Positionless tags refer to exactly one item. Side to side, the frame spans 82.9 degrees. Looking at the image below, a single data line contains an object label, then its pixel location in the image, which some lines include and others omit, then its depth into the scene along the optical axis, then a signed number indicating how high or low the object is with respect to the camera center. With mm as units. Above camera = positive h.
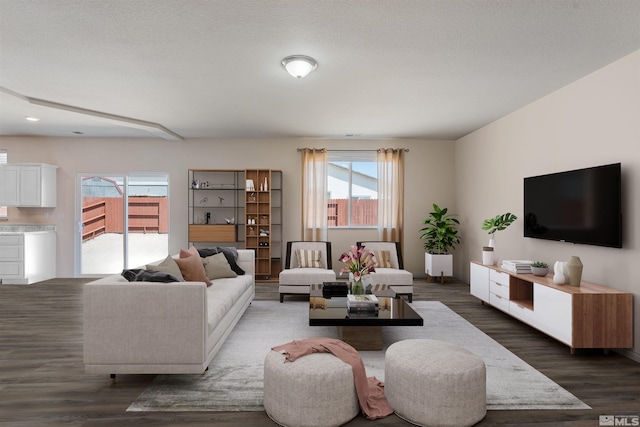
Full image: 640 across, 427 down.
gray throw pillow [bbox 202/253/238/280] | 4598 -663
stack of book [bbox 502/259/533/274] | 4156 -583
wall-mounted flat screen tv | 3320 +108
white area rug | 2441 -1256
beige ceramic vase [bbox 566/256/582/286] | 3445 -521
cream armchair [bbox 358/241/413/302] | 5242 -825
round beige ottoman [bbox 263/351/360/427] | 2135 -1068
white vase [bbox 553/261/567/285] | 3537 -574
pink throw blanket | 2289 -965
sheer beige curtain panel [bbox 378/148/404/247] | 7113 +413
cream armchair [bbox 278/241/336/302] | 5297 -822
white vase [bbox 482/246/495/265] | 4977 -550
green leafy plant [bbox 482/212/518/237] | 4949 -82
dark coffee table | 3201 -919
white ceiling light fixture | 3319 +1414
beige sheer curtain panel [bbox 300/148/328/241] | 7043 +427
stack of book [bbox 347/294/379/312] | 3443 -849
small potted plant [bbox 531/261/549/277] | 4062 -594
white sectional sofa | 2639 -820
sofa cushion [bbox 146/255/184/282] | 3589 -517
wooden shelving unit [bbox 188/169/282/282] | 6859 +77
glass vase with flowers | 3829 -523
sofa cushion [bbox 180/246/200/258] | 4348 -449
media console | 3145 -886
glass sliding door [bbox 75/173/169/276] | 7203 -105
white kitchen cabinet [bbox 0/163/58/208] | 6637 +580
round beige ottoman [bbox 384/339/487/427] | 2139 -1042
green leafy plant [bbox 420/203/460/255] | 6723 -315
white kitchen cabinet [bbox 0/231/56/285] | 6289 -739
